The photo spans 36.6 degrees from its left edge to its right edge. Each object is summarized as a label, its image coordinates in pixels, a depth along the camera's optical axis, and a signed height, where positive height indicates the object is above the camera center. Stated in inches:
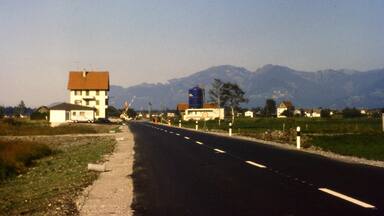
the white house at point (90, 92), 5565.9 +271.8
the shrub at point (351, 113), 6388.3 +49.9
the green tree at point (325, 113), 6443.9 +54.2
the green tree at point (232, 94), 5999.0 +257.3
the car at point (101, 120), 4582.2 +1.0
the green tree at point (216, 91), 5959.6 +290.9
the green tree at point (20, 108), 7383.4 +163.1
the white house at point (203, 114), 5950.8 +56.4
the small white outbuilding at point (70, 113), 4030.5 +52.9
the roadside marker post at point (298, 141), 1096.6 -43.3
